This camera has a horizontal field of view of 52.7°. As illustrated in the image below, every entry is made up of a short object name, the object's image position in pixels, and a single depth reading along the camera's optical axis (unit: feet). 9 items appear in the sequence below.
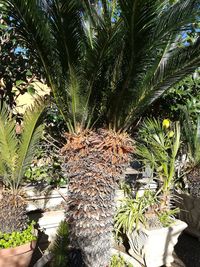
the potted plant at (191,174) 10.82
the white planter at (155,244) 8.84
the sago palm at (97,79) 6.13
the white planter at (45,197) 10.82
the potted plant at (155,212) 8.98
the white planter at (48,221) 10.30
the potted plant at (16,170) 7.78
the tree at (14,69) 10.12
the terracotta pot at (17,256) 7.26
